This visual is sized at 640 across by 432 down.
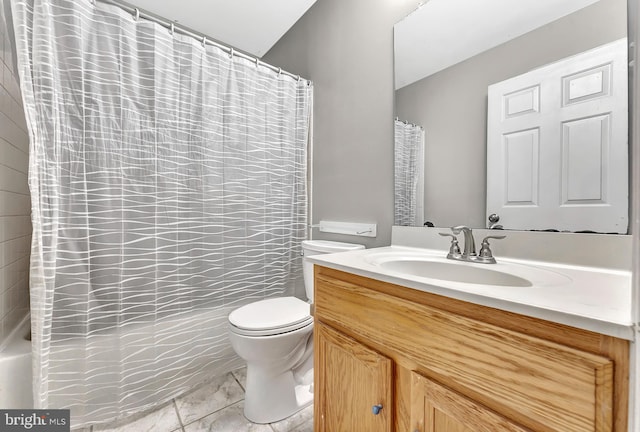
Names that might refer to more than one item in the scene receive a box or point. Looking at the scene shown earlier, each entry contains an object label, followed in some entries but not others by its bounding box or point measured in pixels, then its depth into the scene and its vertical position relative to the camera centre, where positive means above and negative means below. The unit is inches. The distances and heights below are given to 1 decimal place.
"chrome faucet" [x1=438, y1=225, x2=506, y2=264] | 36.6 -5.3
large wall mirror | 31.5 +14.9
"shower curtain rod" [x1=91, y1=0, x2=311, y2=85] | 46.3 +35.7
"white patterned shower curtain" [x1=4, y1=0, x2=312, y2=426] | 39.8 +2.2
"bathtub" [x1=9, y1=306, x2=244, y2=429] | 40.6 -27.9
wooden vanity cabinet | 17.1 -12.9
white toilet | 45.9 -25.8
